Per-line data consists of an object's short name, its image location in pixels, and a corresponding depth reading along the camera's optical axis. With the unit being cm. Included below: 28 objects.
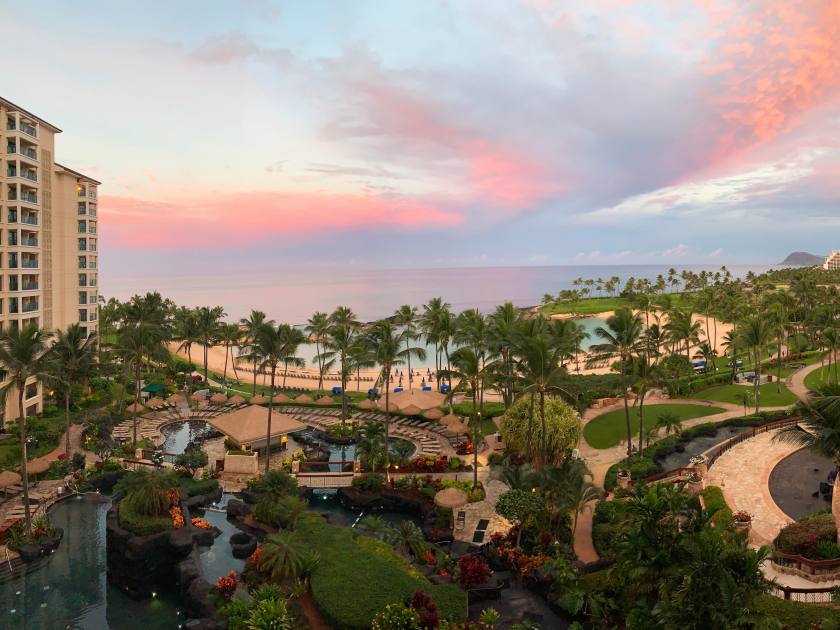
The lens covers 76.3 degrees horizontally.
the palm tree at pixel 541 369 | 2752
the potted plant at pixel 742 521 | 2322
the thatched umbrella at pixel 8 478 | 3167
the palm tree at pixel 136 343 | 4447
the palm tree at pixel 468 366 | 3601
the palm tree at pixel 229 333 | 7126
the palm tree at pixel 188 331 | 6488
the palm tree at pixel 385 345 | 4034
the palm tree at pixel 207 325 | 6406
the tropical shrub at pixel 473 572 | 2227
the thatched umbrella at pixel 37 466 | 3422
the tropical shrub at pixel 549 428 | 3400
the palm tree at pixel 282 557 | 2267
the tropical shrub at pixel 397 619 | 1903
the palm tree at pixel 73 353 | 4028
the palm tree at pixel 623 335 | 3403
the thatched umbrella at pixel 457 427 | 4408
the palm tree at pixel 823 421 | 2114
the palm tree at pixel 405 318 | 7254
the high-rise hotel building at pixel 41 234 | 4462
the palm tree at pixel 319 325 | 6675
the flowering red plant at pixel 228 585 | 2264
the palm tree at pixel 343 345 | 5019
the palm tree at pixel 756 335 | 4734
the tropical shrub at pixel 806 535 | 2119
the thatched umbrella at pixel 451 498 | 3016
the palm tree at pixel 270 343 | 3753
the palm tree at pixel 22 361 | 2783
